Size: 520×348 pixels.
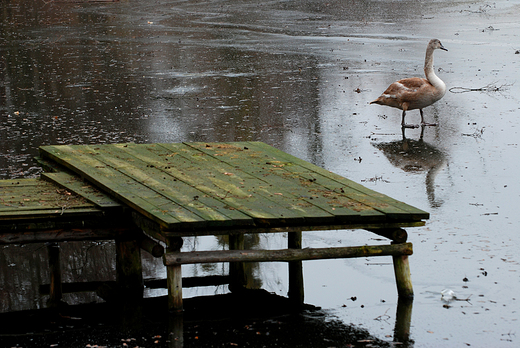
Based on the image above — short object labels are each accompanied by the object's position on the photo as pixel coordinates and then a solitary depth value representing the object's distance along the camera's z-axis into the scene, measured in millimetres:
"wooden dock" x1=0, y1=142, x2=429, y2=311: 12523
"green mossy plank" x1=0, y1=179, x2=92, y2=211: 13361
